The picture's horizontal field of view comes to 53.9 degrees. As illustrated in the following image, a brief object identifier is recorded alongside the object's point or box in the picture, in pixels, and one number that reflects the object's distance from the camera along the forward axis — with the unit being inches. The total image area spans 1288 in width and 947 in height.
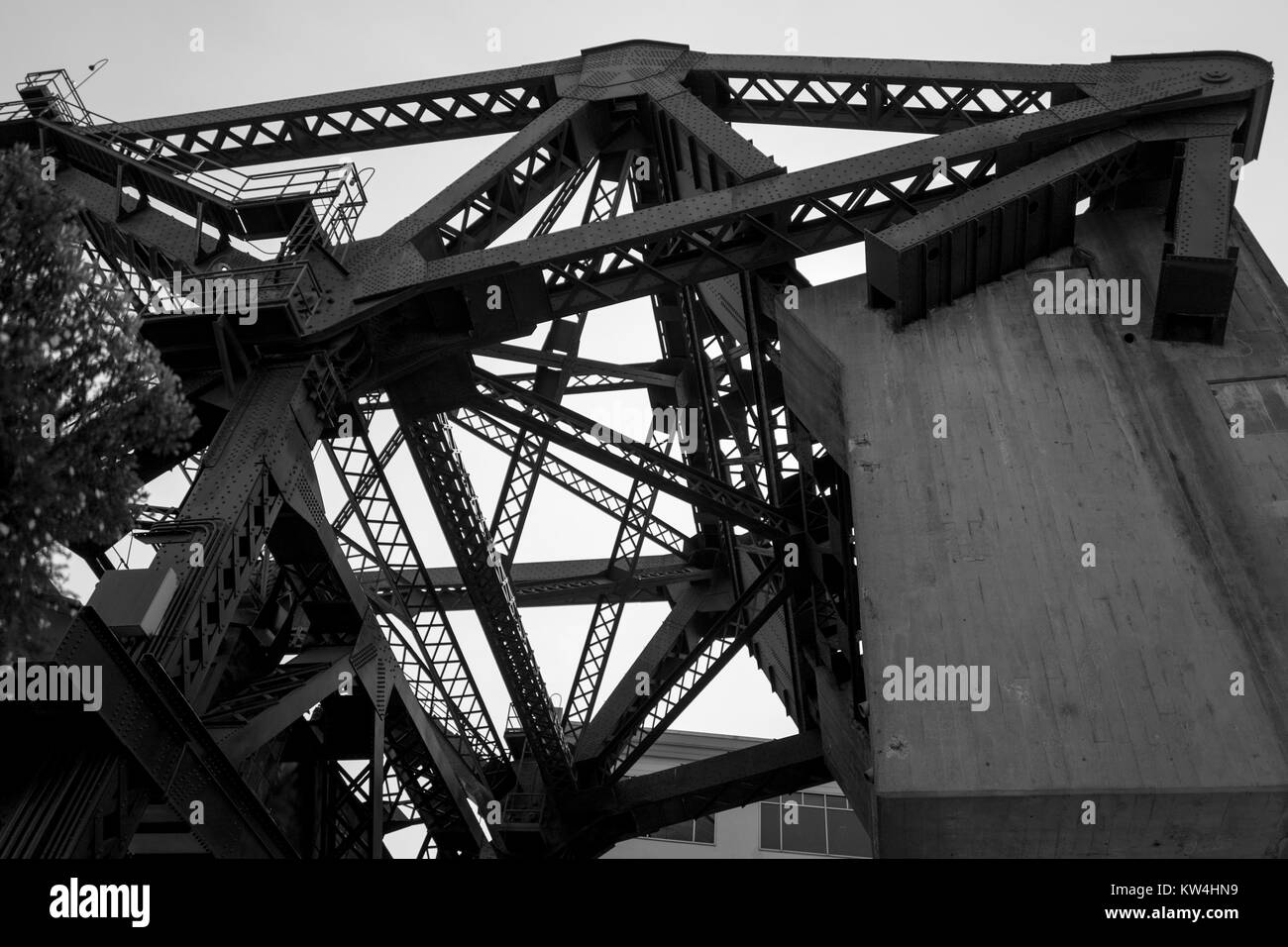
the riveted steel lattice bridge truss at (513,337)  499.5
